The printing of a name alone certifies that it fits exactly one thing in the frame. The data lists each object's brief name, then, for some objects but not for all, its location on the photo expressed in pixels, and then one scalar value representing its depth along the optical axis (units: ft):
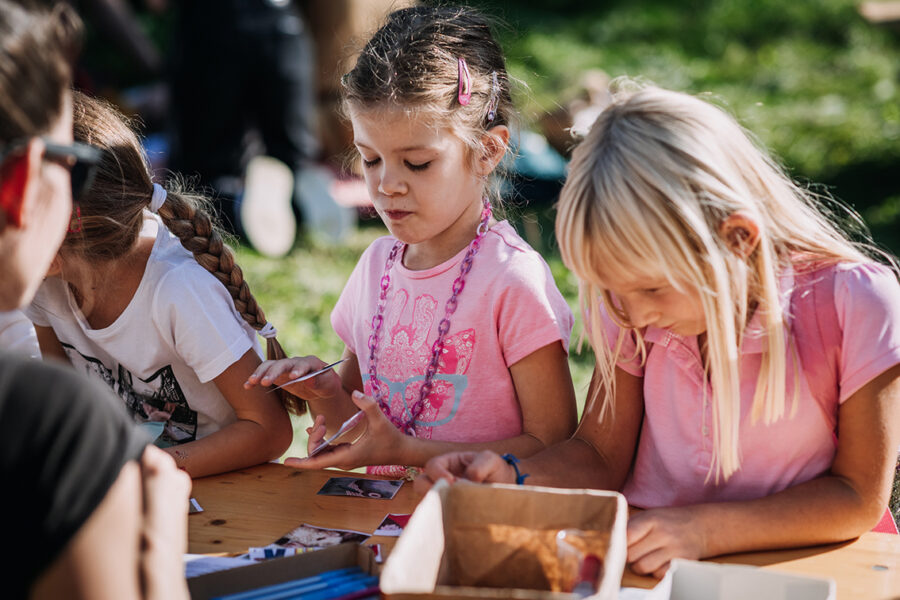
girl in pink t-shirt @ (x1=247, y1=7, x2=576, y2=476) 6.02
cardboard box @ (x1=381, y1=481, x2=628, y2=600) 3.87
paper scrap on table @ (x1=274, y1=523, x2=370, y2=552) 4.77
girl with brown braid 6.15
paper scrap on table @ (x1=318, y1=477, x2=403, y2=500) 5.38
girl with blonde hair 4.49
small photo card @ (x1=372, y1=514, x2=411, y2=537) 4.89
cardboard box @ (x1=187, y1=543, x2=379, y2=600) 4.01
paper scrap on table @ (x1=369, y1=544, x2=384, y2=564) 4.47
